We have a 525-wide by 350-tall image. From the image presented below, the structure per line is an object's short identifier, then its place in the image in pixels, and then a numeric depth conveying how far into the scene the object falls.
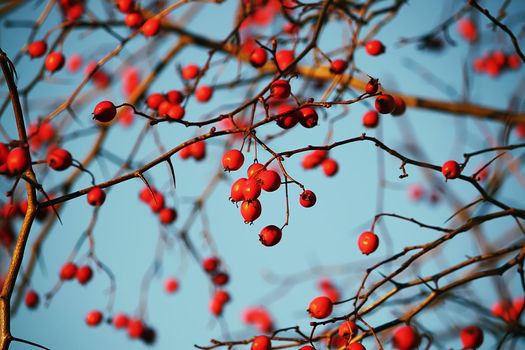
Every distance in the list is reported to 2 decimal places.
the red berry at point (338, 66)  2.27
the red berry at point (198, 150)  2.82
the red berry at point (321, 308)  1.67
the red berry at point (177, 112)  2.19
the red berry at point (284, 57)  2.51
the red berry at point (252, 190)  1.53
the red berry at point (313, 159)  2.61
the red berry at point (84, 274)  2.97
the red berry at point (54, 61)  2.59
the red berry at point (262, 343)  1.65
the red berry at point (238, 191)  1.59
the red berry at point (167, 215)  2.99
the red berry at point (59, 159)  1.77
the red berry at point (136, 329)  3.80
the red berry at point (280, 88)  1.66
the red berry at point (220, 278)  3.47
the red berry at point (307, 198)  1.64
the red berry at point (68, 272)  3.00
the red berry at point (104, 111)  1.65
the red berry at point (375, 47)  2.42
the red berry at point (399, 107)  2.02
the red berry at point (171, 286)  4.37
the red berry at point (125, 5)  2.71
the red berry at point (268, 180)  1.54
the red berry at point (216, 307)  3.45
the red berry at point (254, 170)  1.56
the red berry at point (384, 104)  1.69
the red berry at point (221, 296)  3.53
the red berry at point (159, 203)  3.08
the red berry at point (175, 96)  2.35
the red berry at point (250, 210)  1.56
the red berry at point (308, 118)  1.69
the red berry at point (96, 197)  1.91
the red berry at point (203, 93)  2.79
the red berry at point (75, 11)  3.61
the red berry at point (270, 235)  1.63
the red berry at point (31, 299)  3.37
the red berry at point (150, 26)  2.56
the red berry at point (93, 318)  3.35
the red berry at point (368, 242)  1.91
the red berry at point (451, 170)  1.62
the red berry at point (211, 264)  3.45
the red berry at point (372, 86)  1.57
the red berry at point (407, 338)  1.81
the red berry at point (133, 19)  2.73
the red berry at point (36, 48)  2.72
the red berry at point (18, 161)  1.46
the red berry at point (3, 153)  1.61
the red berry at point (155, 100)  2.40
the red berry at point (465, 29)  6.07
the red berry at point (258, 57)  2.34
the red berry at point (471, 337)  2.04
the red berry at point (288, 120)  1.61
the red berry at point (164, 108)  2.26
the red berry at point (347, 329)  1.50
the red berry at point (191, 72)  2.66
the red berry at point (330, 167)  2.61
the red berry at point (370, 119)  2.34
